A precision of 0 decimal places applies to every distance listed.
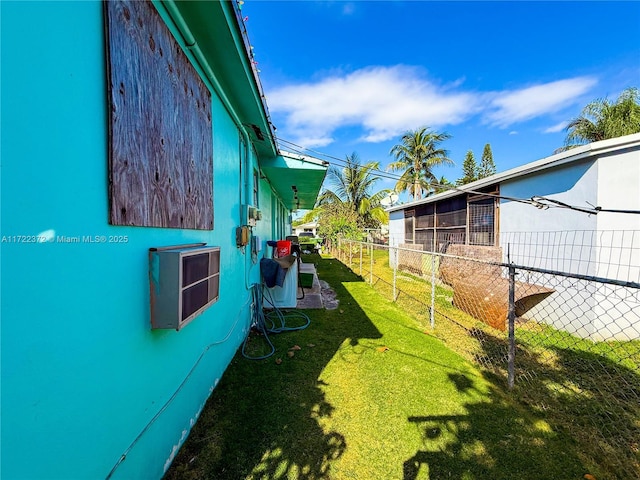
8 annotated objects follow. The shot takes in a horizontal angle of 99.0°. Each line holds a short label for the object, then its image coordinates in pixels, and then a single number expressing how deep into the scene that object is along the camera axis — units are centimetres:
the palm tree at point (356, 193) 2259
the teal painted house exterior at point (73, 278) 86
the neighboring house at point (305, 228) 4768
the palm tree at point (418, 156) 2353
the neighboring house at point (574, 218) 449
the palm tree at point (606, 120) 1178
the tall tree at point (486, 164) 3209
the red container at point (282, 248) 731
